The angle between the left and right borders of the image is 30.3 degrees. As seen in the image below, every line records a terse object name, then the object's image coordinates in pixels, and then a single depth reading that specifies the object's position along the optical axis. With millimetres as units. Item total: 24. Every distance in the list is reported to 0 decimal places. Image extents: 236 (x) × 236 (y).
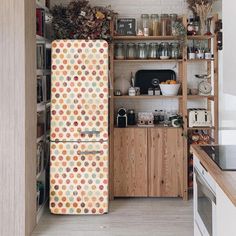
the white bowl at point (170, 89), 5281
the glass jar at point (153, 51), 5418
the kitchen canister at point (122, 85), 5496
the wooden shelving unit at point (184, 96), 5219
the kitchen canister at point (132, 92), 5363
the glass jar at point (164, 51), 5363
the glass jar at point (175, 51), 5363
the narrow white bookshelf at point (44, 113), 4734
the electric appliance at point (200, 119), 5270
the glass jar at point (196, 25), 5297
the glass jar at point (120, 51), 5410
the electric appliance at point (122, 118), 5340
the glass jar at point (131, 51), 5438
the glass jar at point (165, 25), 5348
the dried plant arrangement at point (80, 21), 5031
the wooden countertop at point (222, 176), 2090
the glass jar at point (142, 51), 5414
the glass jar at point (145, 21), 5426
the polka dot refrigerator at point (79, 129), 4719
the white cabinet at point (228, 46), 2711
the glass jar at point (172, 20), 5292
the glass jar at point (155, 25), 5363
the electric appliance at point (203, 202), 2607
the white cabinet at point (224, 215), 2092
